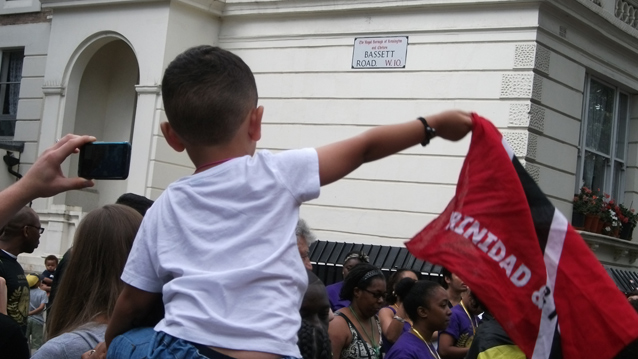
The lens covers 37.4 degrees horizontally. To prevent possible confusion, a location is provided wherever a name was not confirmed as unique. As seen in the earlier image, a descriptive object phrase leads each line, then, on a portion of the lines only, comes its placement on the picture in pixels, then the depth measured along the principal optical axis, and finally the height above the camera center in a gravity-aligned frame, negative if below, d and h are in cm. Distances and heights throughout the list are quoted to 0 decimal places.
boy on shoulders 228 -4
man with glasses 560 -43
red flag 323 -9
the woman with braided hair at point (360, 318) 646 -72
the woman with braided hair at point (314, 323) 370 -46
